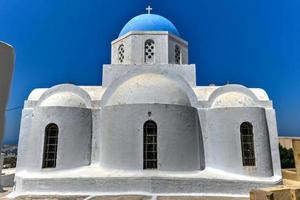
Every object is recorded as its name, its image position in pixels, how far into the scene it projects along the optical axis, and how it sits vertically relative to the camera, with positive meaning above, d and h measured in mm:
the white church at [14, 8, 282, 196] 9203 +133
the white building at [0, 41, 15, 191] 1864 +527
